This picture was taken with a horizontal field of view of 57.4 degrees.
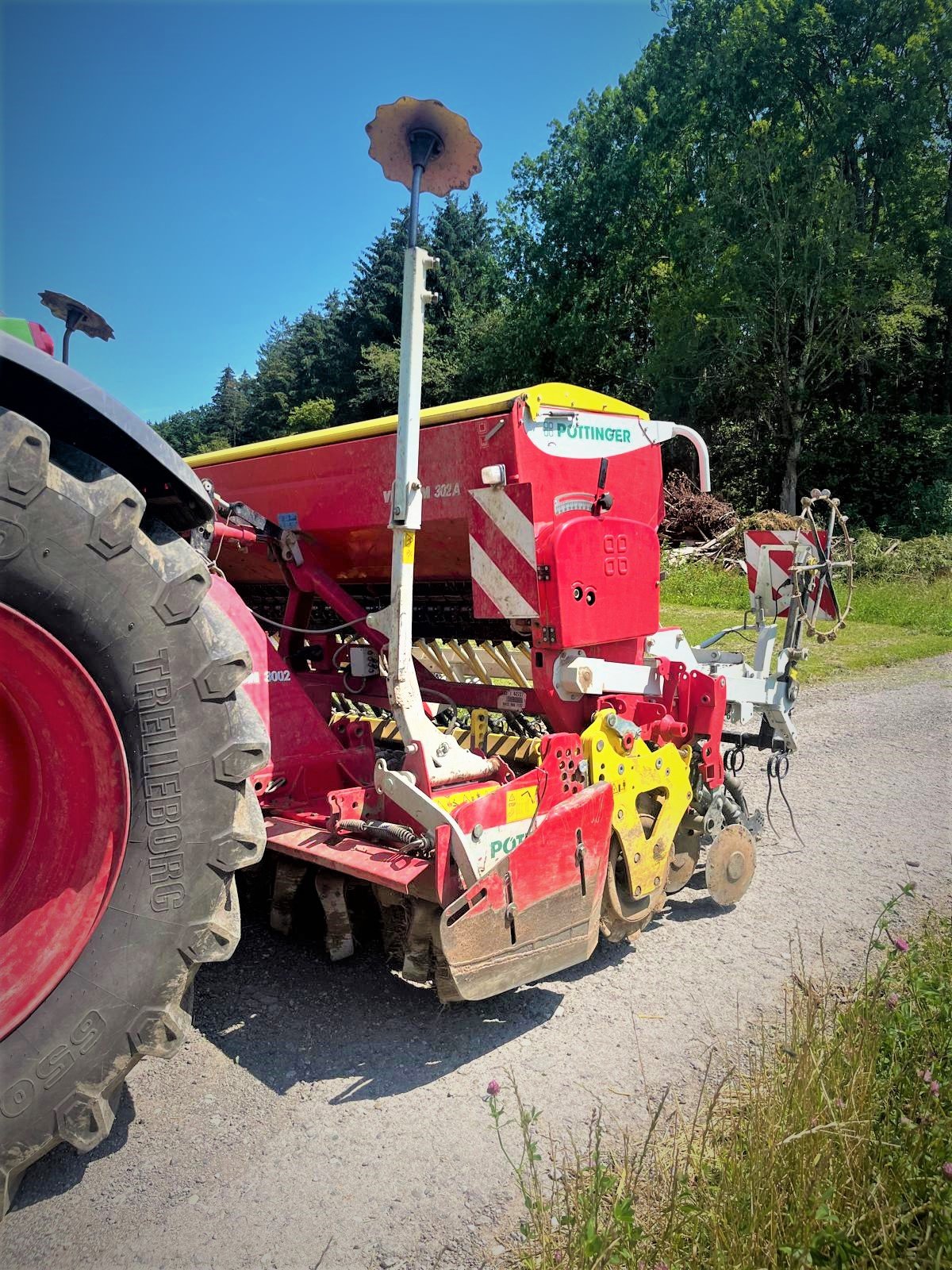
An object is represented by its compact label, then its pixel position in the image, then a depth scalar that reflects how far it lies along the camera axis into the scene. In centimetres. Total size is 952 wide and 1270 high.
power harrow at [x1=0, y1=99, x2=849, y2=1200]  190
